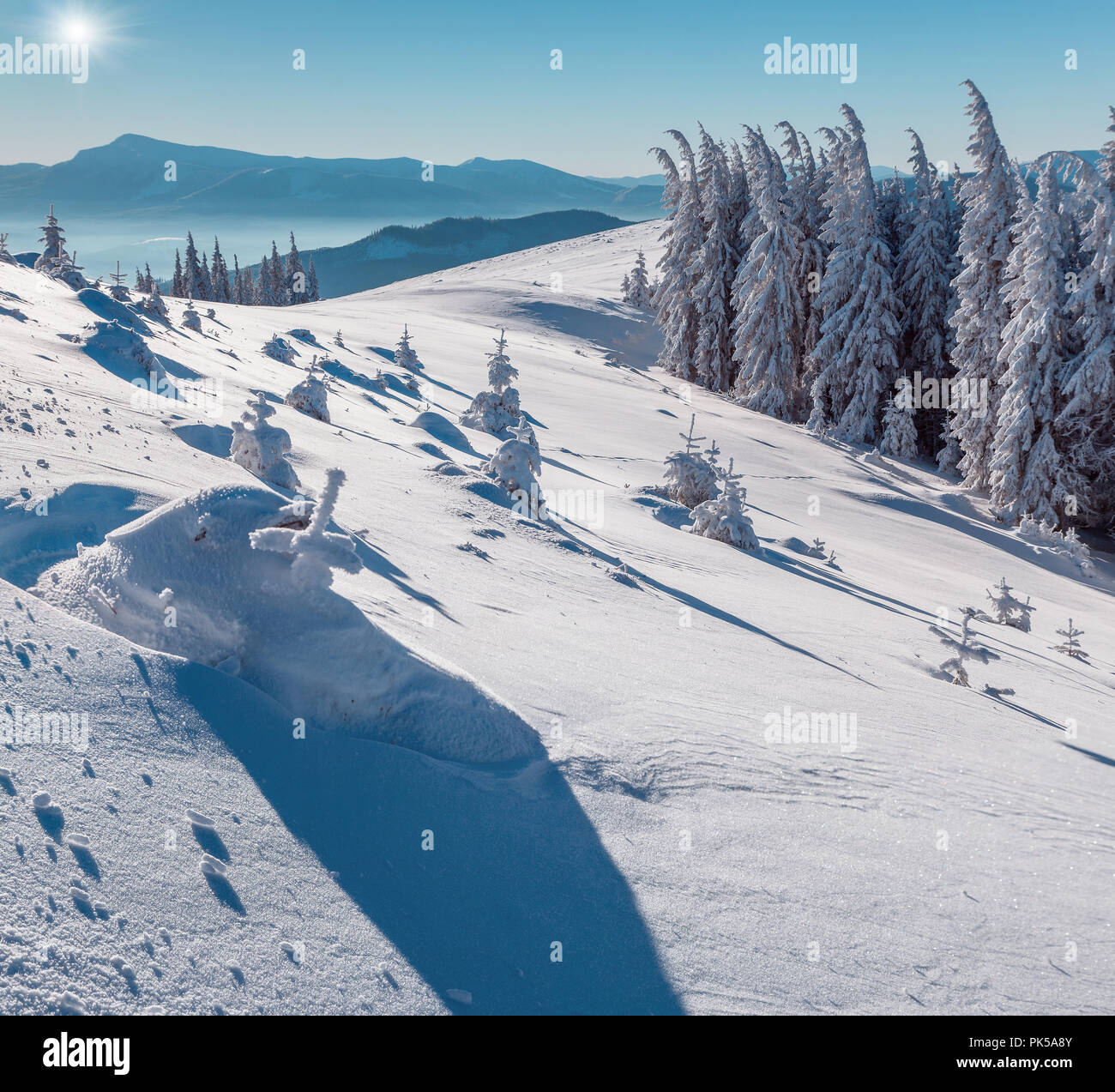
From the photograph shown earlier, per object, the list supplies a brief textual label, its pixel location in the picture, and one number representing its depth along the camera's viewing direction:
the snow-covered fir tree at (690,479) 12.34
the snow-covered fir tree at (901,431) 25.86
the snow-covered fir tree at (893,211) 30.66
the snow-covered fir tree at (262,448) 7.01
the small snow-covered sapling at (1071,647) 9.38
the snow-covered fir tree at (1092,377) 20.20
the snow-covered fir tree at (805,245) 31.53
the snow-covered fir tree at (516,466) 9.66
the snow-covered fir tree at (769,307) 28.81
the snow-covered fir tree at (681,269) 33.97
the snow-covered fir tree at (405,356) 20.25
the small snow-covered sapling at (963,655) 6.66
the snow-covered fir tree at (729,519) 10.41
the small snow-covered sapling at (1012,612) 10.05
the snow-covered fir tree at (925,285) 28.34
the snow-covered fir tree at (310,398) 11.66
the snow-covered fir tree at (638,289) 42.97
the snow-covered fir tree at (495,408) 14.51
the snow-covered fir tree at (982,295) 23.33
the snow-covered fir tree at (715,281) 33.25
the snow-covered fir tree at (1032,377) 20.58
